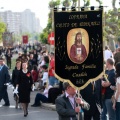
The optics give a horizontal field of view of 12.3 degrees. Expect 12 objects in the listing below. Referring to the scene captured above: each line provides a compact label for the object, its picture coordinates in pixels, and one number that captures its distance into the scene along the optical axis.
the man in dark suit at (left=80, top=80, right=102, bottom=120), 11.58
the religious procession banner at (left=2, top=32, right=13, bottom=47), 57.69
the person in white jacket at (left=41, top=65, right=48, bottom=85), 22.17
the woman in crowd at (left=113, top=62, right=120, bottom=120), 11.78
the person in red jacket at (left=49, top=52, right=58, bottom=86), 21.63
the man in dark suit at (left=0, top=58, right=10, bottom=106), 18.95
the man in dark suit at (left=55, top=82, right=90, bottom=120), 9.18
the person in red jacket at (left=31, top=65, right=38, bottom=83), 25.70
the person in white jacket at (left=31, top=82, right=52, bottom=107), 18.70
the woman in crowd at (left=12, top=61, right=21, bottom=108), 17.63
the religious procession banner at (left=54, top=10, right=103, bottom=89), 9.83
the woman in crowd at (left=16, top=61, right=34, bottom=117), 16.44
